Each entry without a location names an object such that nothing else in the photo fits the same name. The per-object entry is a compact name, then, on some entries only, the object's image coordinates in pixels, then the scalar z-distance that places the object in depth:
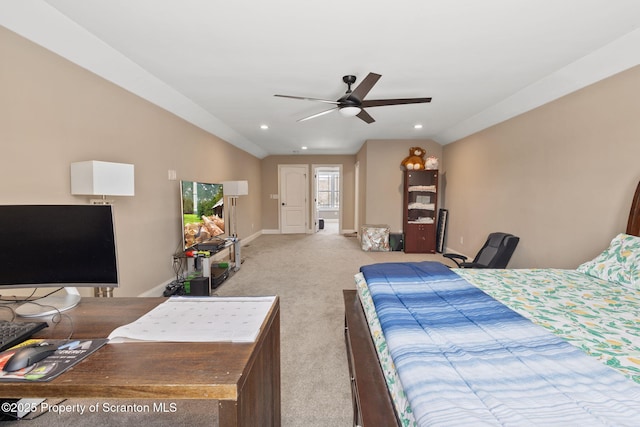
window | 11.80
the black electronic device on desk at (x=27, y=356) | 0.69
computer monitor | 1.08
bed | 0.76
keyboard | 0.81
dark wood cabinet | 5.57
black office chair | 2.96
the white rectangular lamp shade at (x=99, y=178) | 1.94
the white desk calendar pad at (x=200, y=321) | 0.85
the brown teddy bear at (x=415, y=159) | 5.55
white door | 8.00
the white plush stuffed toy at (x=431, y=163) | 5.47
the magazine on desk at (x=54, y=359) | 0.67
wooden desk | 0.66
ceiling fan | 2.52
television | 3.40
